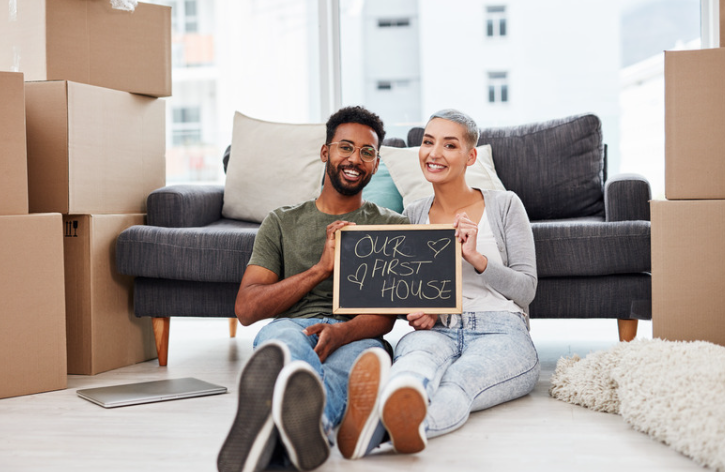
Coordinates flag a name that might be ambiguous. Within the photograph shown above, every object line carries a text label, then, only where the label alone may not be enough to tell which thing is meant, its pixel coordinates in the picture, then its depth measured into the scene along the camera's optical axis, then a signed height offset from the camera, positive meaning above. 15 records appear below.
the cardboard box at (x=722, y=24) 1.85 +0.52
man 1.64 -0.11
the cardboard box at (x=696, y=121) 1.81 +0.25
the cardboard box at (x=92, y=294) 2.27 -0.21
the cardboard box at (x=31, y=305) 1.99 -0.21
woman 1.47 -0.25
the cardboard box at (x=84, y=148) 2.22 +0.27
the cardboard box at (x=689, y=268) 1.82 -0.12
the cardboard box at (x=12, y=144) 2.00 +0.24
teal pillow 2.58 +0.12
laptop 1.89 -0.45
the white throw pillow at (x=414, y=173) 2.51 +0.18
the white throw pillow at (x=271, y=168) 2.71 +0.23
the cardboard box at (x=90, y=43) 2.32 +0.63
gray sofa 2.18 -0.04
